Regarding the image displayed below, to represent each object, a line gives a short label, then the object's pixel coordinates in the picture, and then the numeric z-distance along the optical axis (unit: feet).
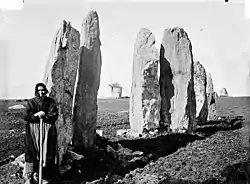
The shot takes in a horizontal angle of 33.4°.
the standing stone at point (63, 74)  20.98
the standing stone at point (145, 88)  30.12
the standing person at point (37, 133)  17.63
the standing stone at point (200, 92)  37.68
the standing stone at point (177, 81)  30.83
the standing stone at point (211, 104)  41.34
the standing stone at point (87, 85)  23.81
